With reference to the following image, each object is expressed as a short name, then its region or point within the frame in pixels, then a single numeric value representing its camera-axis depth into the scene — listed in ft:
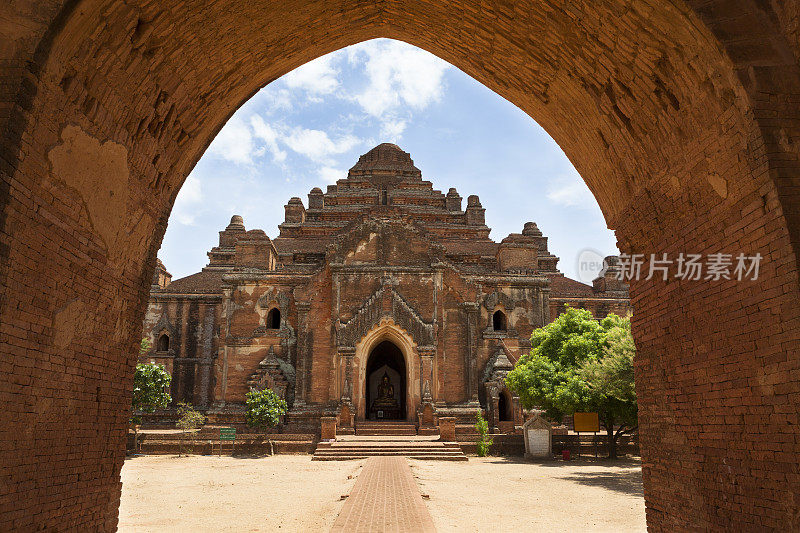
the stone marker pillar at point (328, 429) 77.41
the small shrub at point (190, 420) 91.20
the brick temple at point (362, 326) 88.99
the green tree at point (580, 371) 60.39
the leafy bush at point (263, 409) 80.69
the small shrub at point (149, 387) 75.66
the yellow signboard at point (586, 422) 70.79
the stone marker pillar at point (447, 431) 75.92
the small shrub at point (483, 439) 75.61
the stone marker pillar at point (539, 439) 74.08
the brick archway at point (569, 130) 14.96
